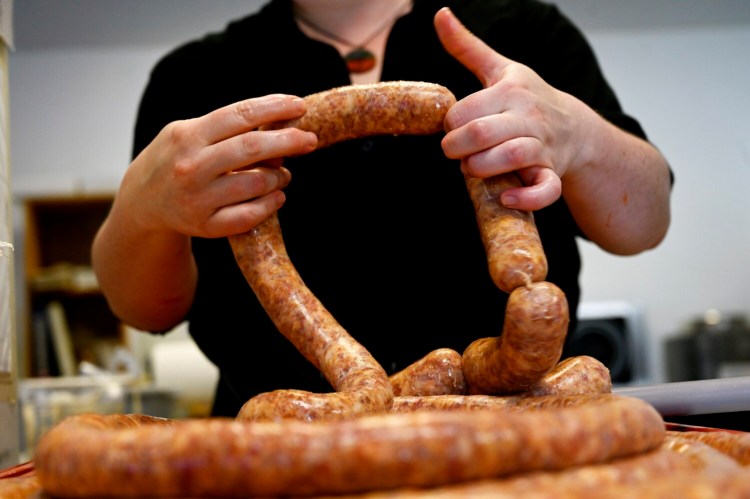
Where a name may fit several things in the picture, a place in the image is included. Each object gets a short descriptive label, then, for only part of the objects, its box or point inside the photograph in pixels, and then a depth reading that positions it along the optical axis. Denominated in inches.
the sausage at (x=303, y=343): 27.8
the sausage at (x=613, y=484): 17.8
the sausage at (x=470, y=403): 29.7
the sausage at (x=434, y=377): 35.0
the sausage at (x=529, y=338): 29.2
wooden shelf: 184.2
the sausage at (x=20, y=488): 25.2
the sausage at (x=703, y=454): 23.3
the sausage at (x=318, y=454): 19.2
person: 47.9
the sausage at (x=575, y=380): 32.0
